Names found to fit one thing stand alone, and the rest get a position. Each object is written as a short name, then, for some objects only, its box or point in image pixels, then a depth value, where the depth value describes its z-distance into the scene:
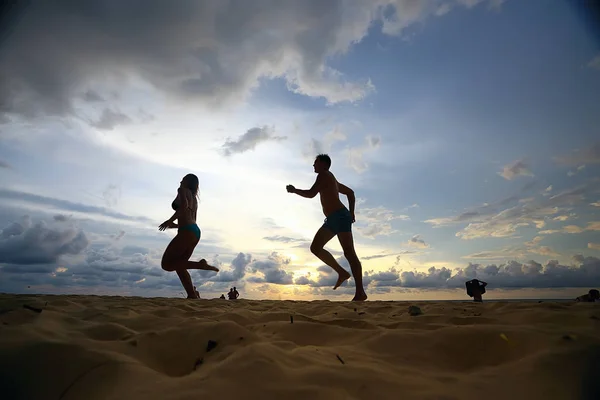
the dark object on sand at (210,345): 1.70
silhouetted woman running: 6.28
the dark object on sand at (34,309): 2.43
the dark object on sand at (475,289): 6.24
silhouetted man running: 5.79
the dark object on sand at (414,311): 2.88
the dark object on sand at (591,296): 4.63
